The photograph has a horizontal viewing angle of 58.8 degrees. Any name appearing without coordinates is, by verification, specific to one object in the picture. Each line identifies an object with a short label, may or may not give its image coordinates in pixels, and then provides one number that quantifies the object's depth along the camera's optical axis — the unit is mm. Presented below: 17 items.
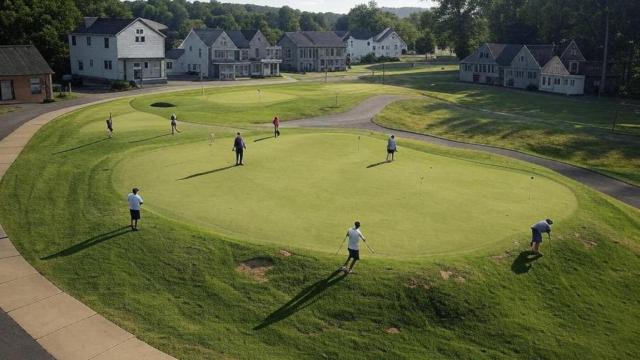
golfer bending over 24266
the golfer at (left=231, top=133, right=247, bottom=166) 35531
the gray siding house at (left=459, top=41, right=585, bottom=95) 100375
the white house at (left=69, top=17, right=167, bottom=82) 88438
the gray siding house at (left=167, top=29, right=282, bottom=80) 110500
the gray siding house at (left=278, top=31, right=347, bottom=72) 134125
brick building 65812
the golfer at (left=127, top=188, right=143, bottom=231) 24781
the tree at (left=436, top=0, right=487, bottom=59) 142375
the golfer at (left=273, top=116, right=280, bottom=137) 46956
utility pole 96050
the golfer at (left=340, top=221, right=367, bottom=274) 21203
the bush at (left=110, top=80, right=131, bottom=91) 82812
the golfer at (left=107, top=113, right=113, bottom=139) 46125
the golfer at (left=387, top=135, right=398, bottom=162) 38597
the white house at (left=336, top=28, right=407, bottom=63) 178125
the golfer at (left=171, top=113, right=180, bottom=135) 48312
